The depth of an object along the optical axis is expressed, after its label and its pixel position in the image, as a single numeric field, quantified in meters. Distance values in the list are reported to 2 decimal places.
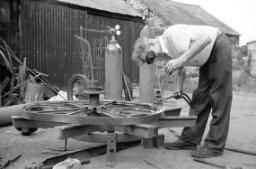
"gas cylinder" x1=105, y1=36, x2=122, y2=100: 7.24
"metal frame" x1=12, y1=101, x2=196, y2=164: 3.06
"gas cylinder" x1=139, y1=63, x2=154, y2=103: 7.49
